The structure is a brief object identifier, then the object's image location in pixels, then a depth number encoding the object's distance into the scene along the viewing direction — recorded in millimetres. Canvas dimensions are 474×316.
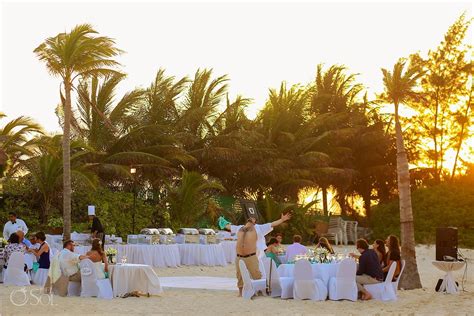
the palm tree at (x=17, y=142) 24078
